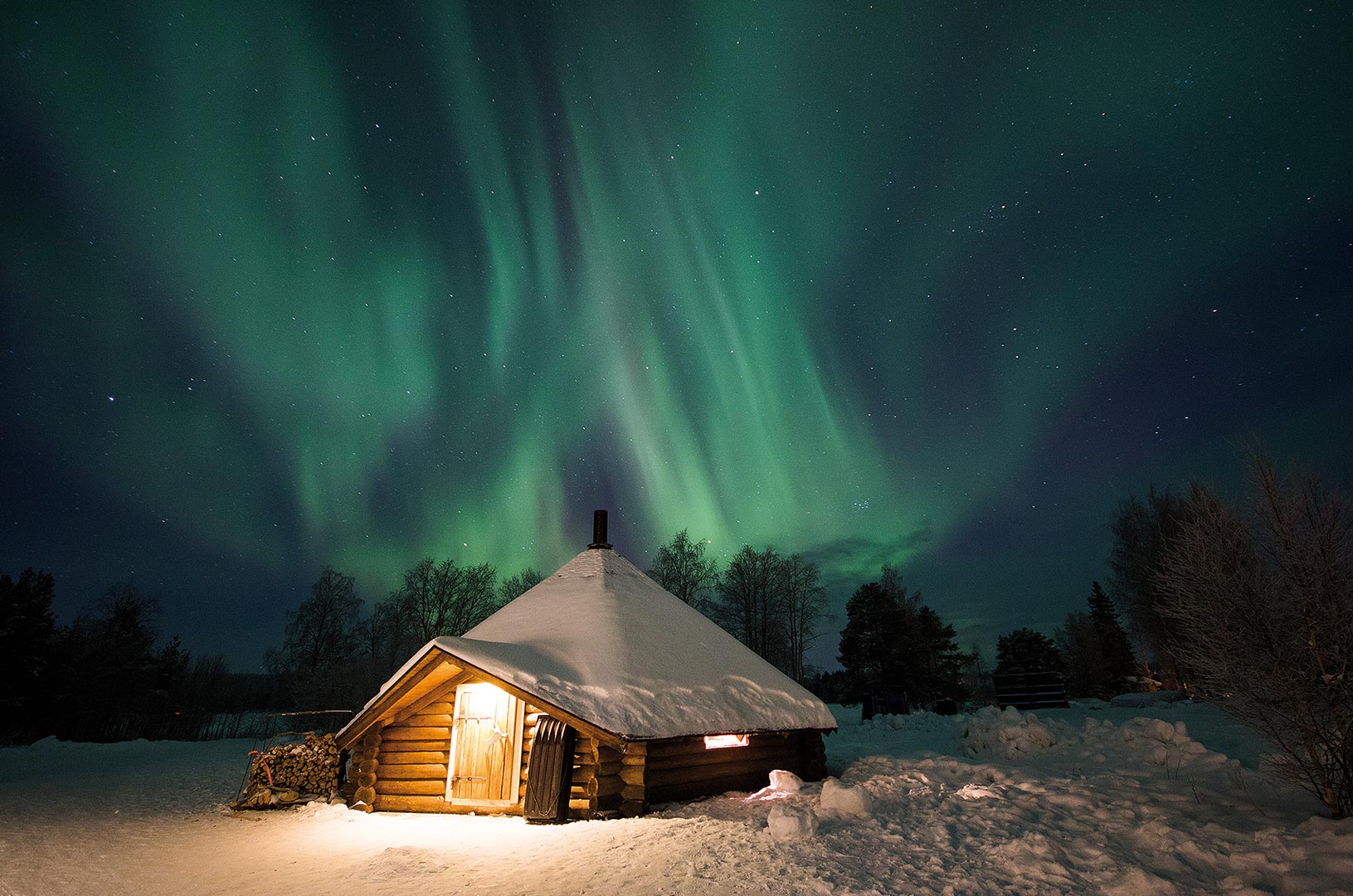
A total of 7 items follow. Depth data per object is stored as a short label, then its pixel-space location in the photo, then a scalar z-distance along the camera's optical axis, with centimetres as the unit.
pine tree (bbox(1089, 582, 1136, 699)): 3744
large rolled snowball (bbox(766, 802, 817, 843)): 773
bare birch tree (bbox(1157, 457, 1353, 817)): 655
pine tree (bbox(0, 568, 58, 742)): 2744
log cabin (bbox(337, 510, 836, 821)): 1018
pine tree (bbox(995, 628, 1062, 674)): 4138
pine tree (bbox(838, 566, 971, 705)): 3534
